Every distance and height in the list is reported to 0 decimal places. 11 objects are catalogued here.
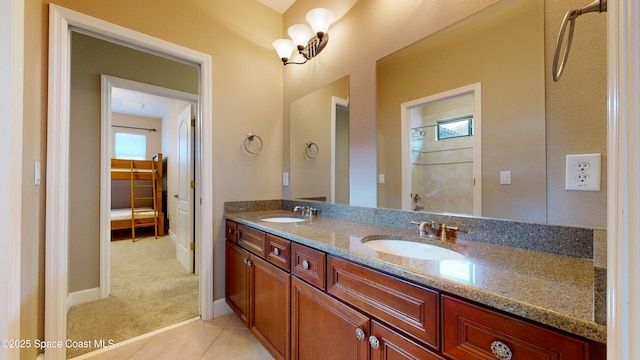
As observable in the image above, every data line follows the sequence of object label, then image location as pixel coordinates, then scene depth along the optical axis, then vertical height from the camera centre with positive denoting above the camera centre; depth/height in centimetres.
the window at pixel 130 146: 574 +80
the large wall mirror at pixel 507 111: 93 +31
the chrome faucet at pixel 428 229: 123 -25
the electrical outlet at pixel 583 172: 87 +3
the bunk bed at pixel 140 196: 459 -32
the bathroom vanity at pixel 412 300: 55 -36
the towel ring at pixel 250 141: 224 +36
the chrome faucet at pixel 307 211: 197 -26
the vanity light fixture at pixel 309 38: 182 +117
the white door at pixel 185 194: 293 -18
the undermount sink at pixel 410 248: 107 -32
